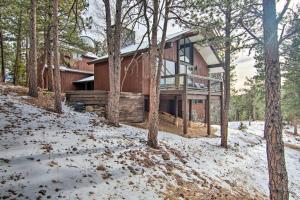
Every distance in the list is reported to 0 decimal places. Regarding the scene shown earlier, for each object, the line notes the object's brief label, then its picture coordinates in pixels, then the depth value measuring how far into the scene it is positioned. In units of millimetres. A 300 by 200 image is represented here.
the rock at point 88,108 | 14071
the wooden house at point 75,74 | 26578
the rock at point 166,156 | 8669
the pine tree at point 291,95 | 23219
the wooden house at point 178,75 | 16188
